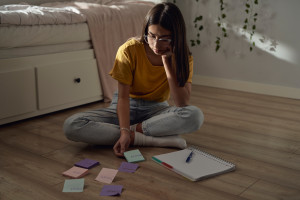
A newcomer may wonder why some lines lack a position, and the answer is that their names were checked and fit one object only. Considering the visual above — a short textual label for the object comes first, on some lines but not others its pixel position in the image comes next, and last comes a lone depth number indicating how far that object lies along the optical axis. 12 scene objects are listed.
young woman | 1.66
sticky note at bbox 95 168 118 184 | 1.42
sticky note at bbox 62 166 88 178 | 1.44
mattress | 1.98
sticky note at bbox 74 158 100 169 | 1.52
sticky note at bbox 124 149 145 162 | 1.59
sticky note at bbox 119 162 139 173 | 1.51
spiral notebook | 1.46
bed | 2.01
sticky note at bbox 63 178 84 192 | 1.34
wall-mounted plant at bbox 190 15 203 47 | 3.12
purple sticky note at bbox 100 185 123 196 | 1.31
